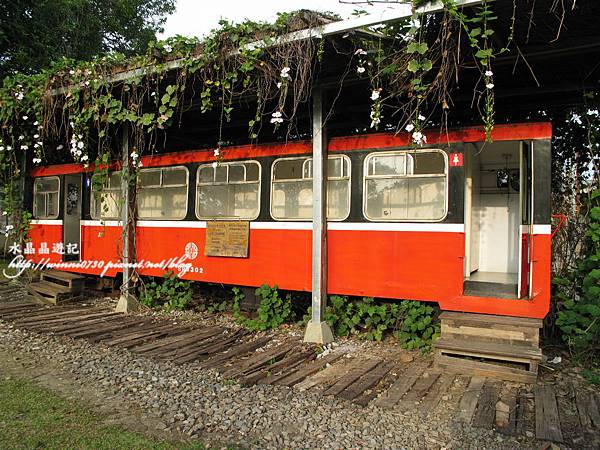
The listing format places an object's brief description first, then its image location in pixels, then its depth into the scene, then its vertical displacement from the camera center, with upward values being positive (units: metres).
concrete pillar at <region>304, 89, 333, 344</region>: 5.77 -0.08
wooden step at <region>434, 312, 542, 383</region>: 4.42 -1.21
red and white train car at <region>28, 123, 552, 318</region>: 5.05 +0.16
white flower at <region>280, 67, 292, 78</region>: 4.91 +1.69
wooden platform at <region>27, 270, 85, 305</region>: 8.36 -1.25
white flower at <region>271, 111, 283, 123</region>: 5.26 +1.29
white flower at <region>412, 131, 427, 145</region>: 4.84 +0.99
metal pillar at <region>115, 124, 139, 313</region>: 7.65 -0.13
